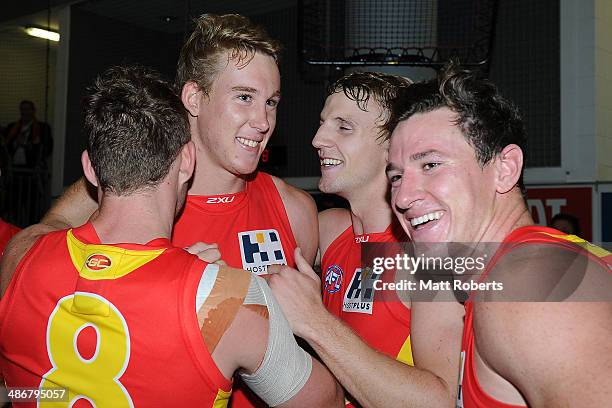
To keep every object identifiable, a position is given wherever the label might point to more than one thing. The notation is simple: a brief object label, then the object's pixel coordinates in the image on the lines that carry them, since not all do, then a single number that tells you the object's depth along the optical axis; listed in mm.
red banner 5941
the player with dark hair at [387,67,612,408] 1257
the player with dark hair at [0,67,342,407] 1577
